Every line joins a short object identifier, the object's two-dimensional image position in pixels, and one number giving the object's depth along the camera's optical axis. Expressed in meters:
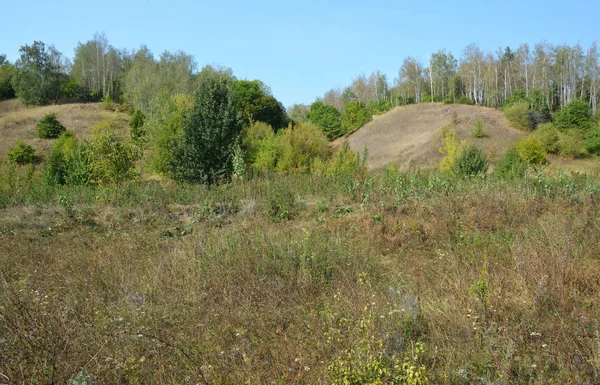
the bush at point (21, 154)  35.38
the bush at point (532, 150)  33.97
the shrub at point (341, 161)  18.87
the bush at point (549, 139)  39.72
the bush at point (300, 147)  28.02
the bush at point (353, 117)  66.75
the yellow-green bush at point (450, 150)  28.05
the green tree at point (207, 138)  22.09
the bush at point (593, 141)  39.16
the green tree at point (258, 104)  52.41
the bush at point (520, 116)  47.47
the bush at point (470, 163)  17.98
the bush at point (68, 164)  19.84
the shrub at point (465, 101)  63.91
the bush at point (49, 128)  42.22
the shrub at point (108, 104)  54.00
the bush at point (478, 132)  46.19
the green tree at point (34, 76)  54.28
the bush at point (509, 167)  11.48
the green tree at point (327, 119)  66.50
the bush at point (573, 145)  39.31
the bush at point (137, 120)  41.75
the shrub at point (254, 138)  32.69
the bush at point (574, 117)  45.31
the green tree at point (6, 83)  58.34
